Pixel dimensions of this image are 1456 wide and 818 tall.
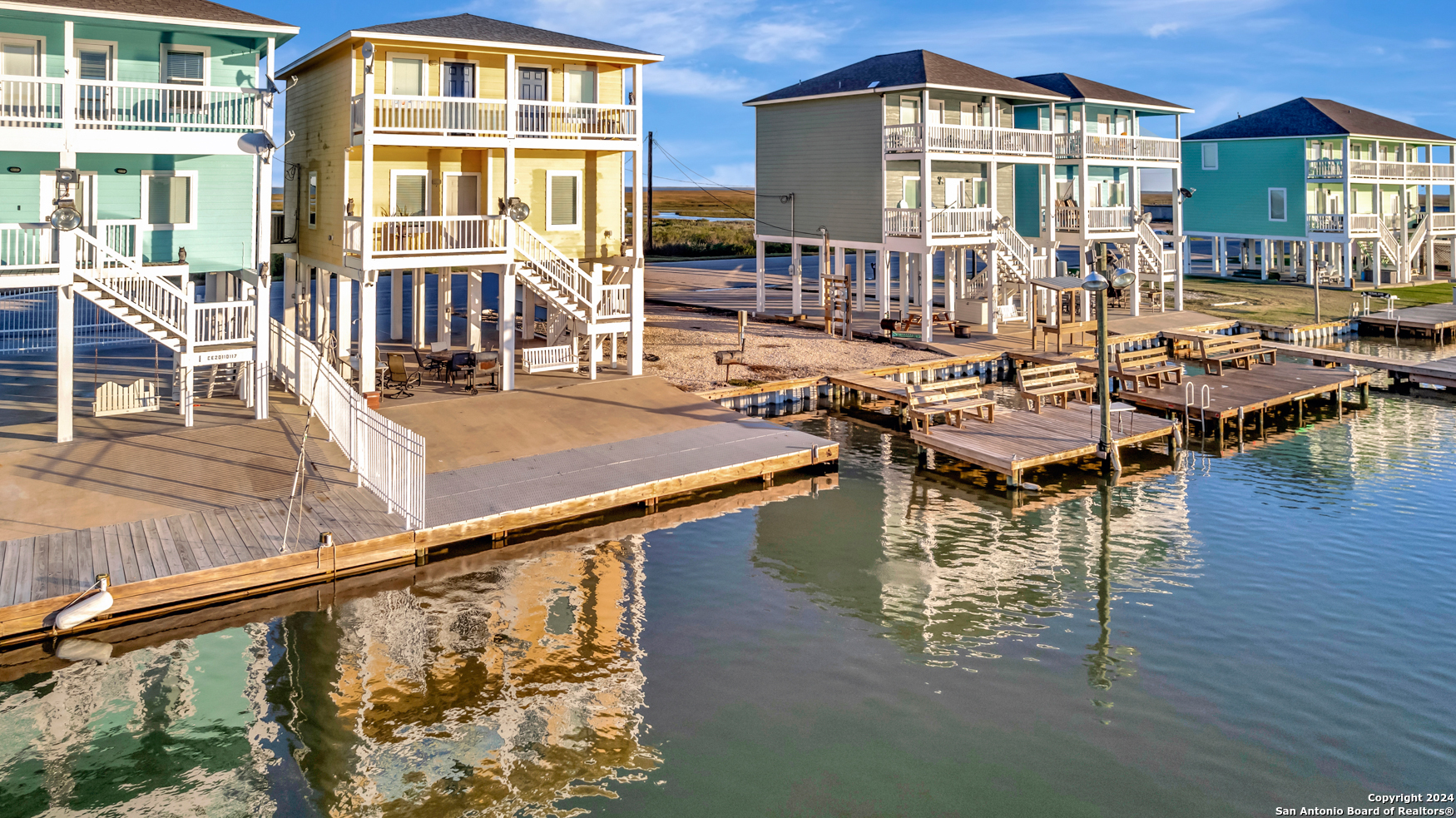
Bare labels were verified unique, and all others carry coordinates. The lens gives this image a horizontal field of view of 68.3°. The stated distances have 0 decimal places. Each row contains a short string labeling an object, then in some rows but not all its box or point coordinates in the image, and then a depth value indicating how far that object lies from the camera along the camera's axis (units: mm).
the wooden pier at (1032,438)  23297
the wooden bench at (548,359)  29286
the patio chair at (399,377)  26219
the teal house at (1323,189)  55438
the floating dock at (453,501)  15500
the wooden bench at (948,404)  25891
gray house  38406
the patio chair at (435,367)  29188
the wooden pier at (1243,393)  28281
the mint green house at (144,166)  21719
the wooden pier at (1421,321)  44062
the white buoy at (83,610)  14141
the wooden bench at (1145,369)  30422
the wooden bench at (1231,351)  34219
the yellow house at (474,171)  26438
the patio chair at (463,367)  26875
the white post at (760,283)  44438
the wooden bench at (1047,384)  28203
